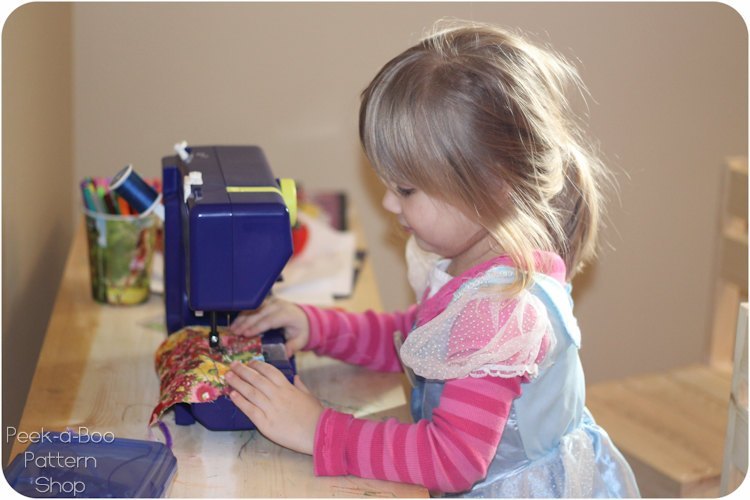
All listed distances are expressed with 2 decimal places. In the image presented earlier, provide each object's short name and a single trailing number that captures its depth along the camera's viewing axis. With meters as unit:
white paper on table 1.61
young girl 1.05
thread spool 1.37
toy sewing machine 1.03
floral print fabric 1.09
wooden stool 1.61
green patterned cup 1.49
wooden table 1.02
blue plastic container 0.93
